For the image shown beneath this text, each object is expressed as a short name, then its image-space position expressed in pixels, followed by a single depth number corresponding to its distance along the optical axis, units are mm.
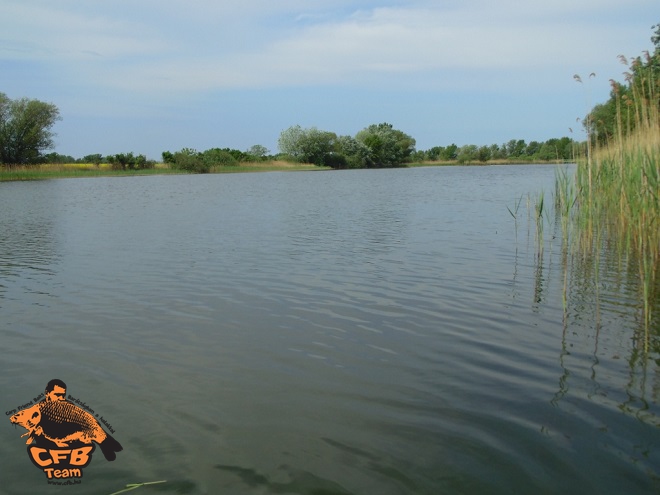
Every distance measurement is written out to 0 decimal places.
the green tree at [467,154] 105062
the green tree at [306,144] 83938
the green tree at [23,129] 59406
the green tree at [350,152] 88750
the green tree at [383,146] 94250
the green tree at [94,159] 65363
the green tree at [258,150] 93881
